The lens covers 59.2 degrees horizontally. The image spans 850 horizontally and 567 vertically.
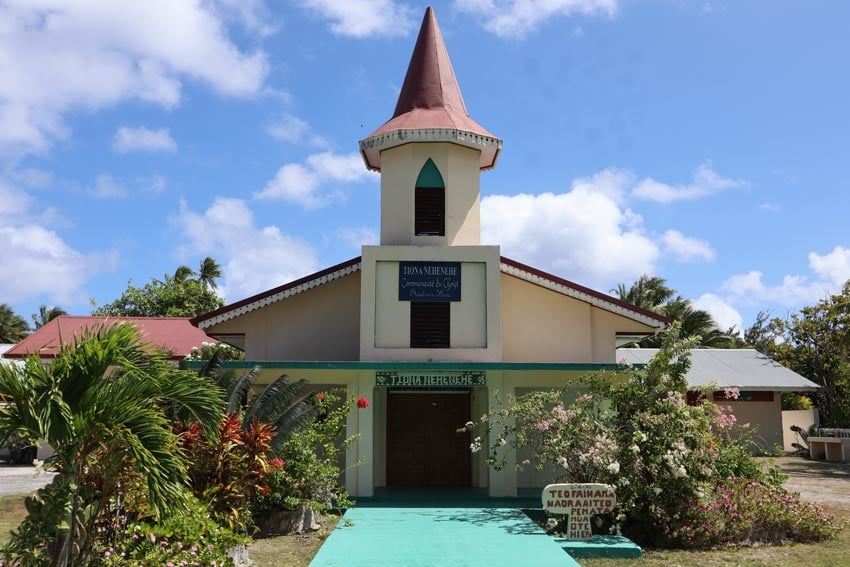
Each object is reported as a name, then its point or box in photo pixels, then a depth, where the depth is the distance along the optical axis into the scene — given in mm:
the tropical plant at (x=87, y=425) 7035
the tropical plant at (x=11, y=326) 56469
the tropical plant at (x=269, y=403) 12328
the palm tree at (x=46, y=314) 63053
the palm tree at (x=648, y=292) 41938
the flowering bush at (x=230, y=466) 10539
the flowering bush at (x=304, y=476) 11891
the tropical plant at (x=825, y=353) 30891
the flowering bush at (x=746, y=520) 11297
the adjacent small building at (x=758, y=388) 29453
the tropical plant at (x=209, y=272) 60281
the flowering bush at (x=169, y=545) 7905
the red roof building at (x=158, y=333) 27656
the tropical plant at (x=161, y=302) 46031
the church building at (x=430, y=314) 16494
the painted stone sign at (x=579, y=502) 11383
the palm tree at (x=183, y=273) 53803
